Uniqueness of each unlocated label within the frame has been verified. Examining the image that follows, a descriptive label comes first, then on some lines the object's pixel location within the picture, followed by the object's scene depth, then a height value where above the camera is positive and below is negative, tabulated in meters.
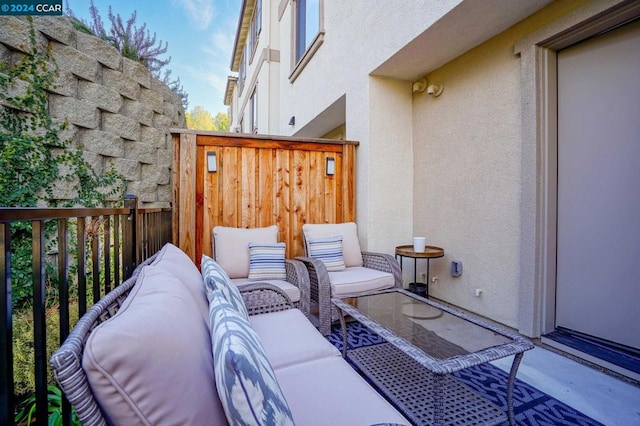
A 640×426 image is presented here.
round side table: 3.04 -0.43
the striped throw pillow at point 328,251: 3.02 -0.42
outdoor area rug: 1.61 -1.09
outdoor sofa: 0.61 -0.36
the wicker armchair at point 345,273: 2.60 -0.59
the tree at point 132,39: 4.04 +2.40
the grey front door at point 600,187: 2.05 +0.17
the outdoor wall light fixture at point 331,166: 3.67 +0.52
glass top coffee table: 1.38 -0.70
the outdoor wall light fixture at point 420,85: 3.62 +1.48
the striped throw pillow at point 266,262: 2.74 -0.48
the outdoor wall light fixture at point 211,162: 3.16 +0.49
